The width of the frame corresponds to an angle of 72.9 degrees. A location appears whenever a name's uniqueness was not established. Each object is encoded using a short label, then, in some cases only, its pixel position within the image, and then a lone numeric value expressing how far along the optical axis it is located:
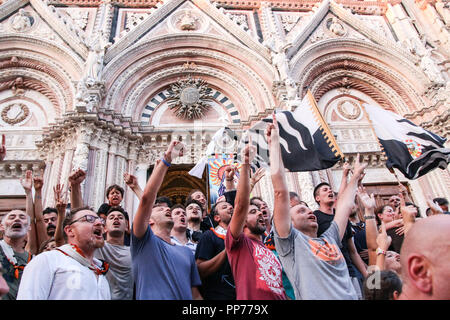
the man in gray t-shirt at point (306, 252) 2.12
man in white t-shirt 1.92
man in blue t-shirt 2.27
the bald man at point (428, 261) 1.28
